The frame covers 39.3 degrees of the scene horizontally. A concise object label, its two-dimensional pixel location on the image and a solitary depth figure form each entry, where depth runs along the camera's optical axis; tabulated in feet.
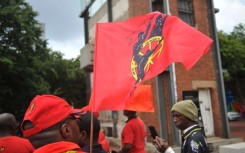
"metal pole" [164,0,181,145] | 37.86
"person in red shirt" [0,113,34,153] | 9.85
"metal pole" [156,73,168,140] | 38.86
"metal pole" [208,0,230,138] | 41.05
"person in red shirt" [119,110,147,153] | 15.76
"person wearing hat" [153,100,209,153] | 10.23
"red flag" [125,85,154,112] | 16.04
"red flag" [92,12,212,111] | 10.20
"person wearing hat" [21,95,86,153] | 6.36
